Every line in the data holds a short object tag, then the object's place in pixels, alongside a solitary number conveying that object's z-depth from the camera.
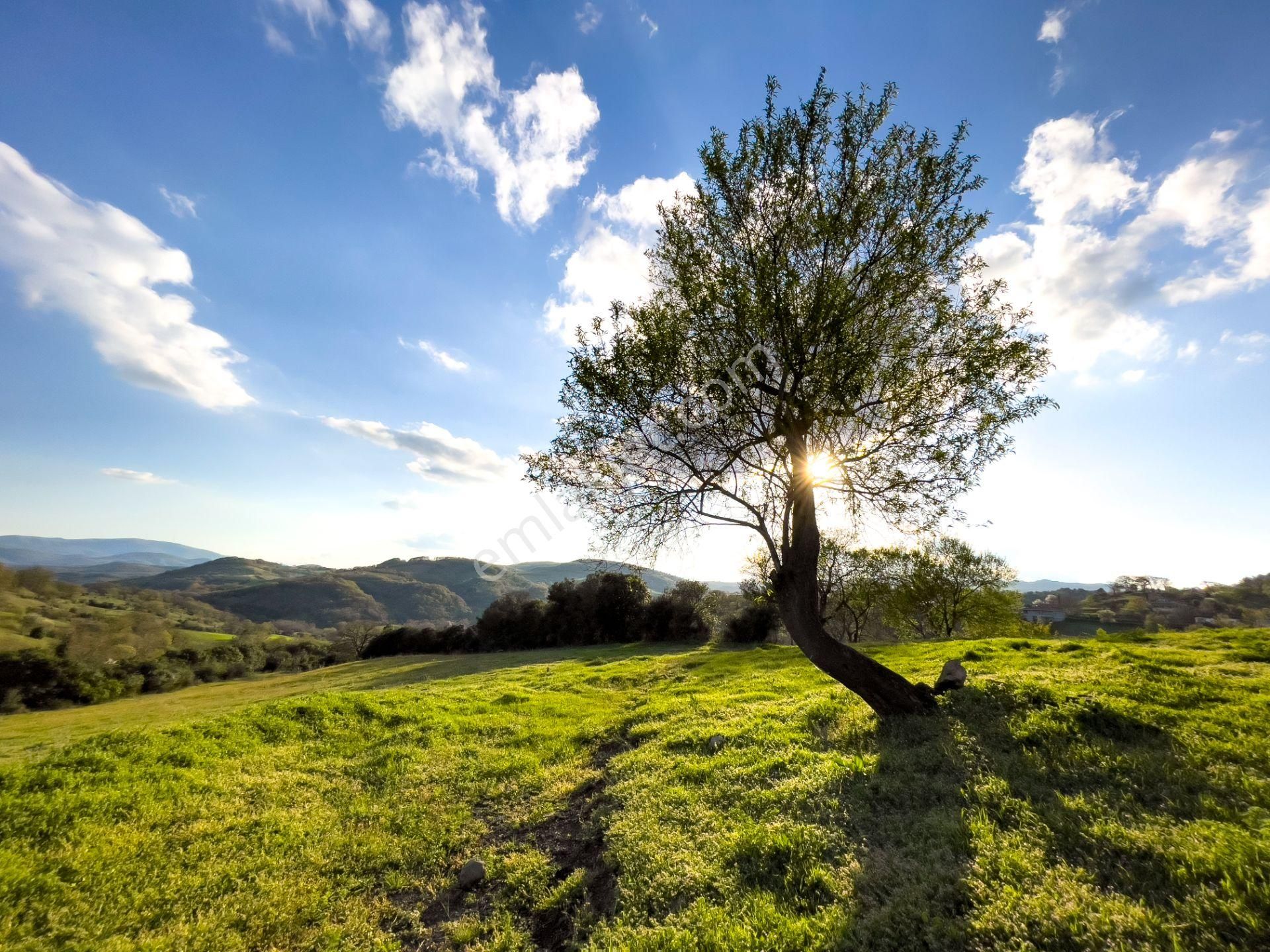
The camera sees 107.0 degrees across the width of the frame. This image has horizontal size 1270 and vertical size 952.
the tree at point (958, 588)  52.75
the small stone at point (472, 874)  8.34
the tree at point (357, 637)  86.39
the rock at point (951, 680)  12.59
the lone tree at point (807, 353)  12.47
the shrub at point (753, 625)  56.75
